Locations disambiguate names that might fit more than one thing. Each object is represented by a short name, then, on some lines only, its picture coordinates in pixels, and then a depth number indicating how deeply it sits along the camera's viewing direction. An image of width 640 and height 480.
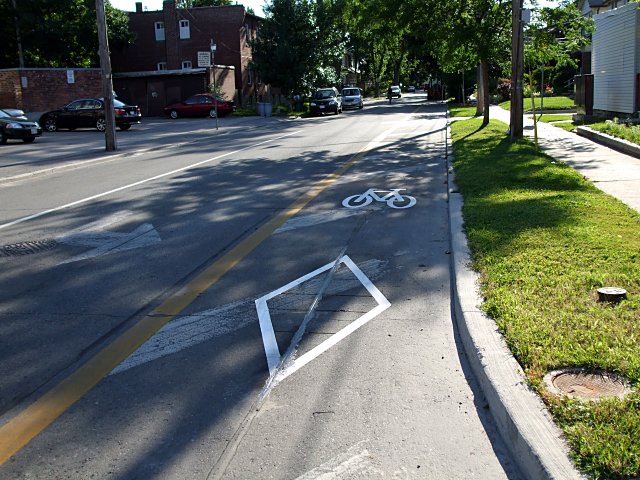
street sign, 29.83
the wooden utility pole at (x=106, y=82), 20.89
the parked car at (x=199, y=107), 44.44
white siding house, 22.70
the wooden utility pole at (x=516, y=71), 18.56
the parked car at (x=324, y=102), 45.31
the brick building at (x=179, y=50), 49.72
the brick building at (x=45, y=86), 37.41
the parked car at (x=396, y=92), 74.16
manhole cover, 3.87
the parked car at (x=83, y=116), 33.88
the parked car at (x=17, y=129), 26.27
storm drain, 8.08
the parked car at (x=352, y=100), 50.97
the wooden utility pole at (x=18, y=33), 46.62
